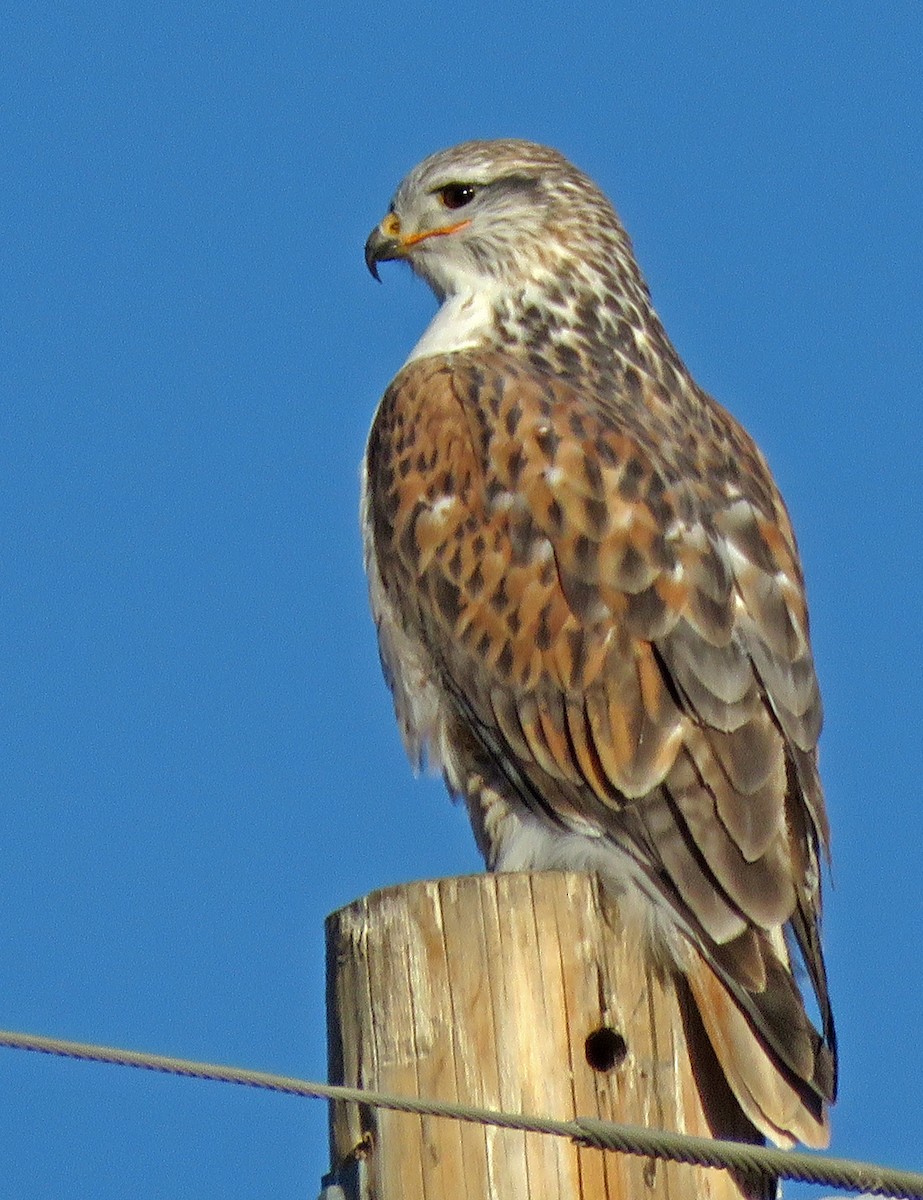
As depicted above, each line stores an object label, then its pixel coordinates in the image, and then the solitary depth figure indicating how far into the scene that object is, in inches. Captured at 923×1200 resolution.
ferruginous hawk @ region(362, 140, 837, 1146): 342.3
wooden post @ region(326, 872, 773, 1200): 274.7
